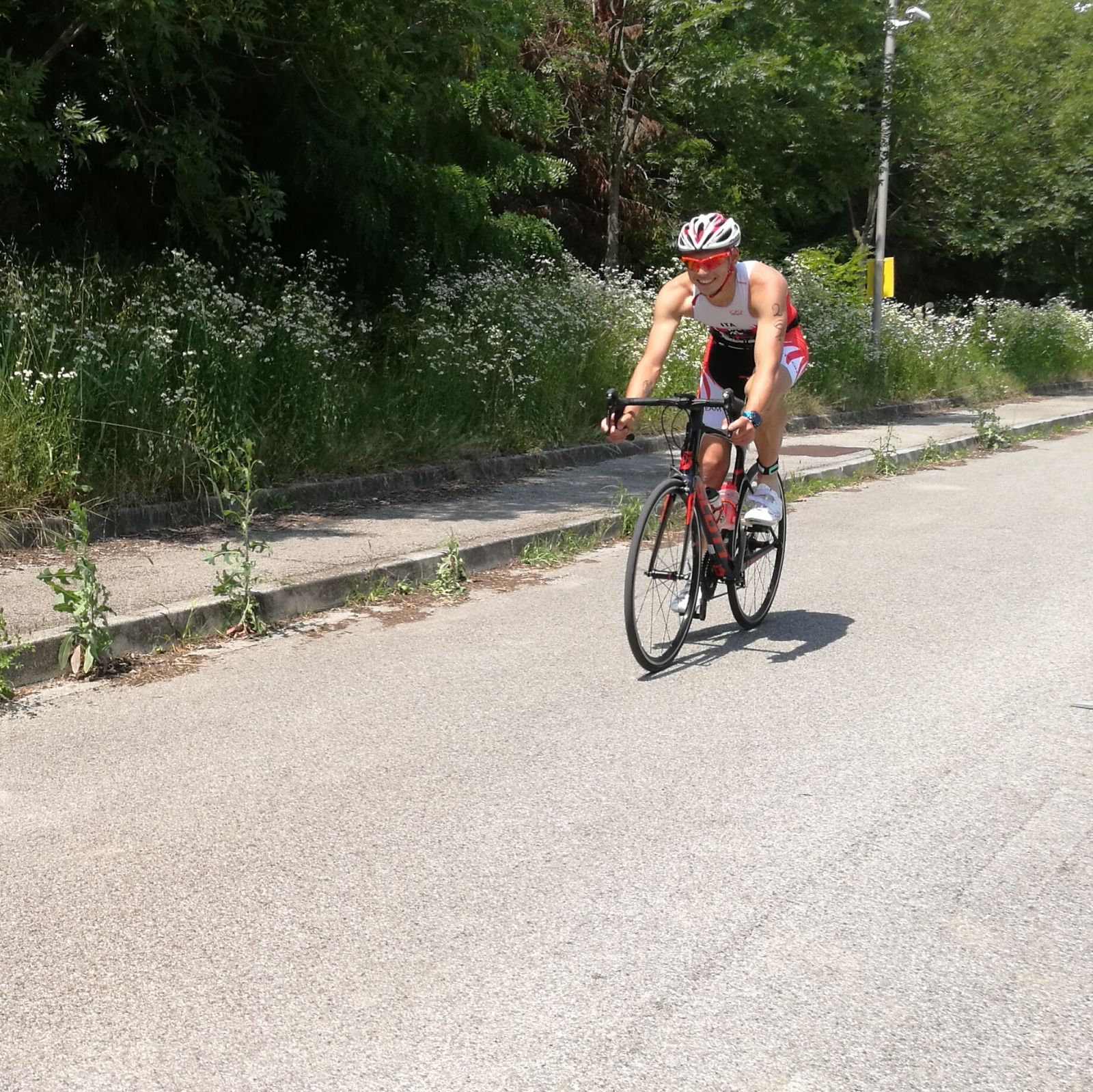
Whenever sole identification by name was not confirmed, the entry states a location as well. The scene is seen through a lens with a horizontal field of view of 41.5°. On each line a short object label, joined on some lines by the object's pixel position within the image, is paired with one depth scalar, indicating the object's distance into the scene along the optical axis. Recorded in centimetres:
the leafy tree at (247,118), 1000
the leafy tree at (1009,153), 2986
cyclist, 616
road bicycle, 627
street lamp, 2103
